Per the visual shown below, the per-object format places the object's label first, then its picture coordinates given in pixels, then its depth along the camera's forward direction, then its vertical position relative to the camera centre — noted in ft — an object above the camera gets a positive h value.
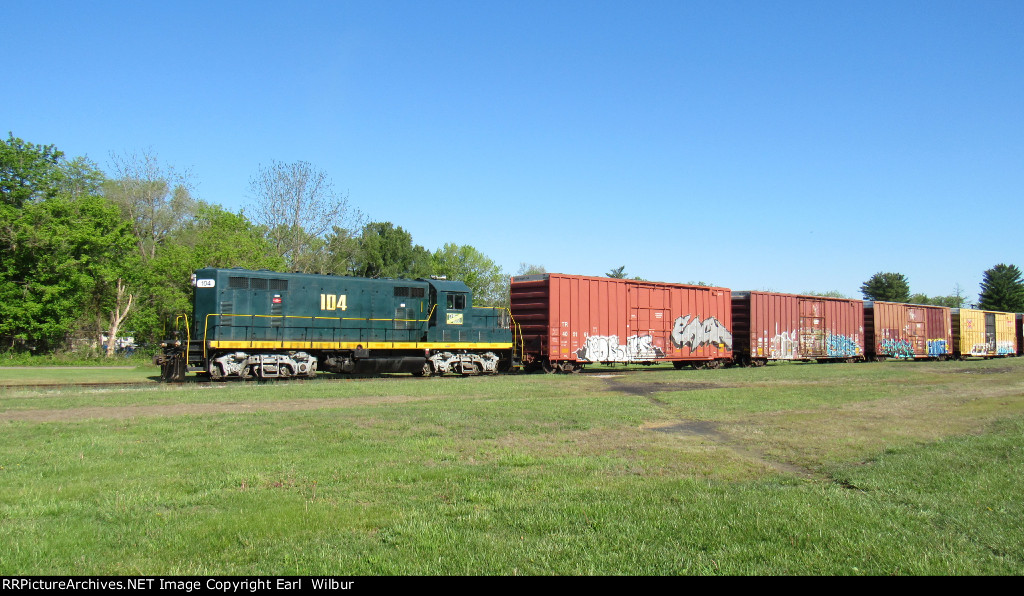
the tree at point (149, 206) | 154.30 +30.78
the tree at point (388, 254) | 194.39 +23.90
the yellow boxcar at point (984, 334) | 153.38 +0.66
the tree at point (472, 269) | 249.75 +25.14
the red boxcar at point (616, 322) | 86.74 +1.66
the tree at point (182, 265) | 124.57 +12.75
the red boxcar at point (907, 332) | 130.93 +0.90
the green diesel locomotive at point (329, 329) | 70.44 +0.22
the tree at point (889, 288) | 311.47 +23.76
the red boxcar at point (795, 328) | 108.47 +1.25
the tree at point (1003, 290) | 299.17 +22.09
